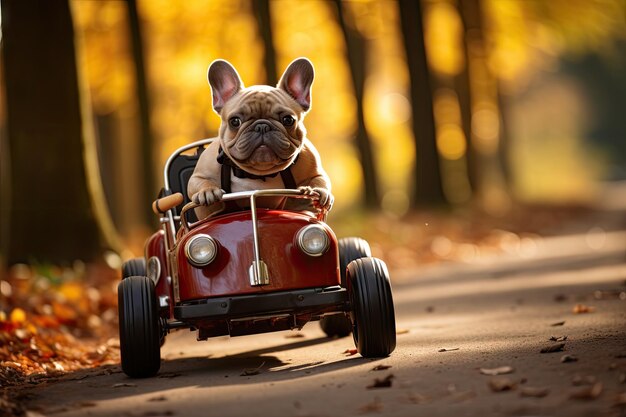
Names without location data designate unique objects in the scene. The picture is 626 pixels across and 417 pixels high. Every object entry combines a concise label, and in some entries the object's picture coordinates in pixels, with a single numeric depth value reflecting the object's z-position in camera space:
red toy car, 6.87
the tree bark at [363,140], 26.19
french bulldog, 6.98
